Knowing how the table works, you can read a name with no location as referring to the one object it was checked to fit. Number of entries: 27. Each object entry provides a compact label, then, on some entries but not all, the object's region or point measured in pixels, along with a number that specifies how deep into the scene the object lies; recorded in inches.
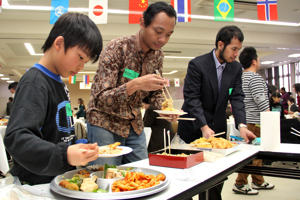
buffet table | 34.2
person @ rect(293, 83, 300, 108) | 324.8
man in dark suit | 82.5
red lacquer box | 48.9
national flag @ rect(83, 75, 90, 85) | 530.6
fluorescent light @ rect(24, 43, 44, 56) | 391.3
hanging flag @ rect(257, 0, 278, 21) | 169.8
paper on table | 70.7
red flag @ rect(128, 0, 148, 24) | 160.2
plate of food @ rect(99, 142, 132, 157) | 40.8
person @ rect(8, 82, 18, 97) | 277.1
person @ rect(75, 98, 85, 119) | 431.4
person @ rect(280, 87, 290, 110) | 416.6
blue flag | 151.0
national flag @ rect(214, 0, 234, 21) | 171.8
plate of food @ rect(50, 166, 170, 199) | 30.4
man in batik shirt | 57.0
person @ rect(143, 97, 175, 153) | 137.8
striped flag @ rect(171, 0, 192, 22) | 167.9
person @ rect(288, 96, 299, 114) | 364.5
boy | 30.8
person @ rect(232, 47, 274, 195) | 120.3
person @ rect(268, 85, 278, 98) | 246.0
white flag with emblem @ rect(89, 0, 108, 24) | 155.8
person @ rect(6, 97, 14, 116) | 320.5
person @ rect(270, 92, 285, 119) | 184.7
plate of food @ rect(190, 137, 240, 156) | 61.4
